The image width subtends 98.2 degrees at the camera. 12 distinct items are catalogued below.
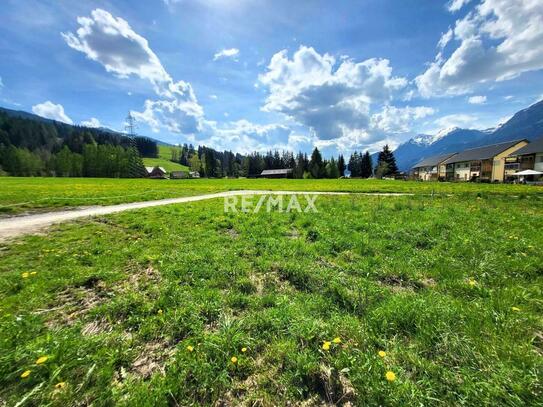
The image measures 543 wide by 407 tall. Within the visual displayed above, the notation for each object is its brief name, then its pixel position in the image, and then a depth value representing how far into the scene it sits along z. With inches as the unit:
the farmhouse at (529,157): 2250.7
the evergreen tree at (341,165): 4879.4
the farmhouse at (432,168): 3725.4
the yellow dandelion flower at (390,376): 107.8
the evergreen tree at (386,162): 3912.6
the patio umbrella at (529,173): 2090.8
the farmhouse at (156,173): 4963.1
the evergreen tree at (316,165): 4441.4
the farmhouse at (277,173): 5241.1
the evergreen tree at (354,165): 5003.0
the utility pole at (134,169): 3871.8
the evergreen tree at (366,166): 4389.8
